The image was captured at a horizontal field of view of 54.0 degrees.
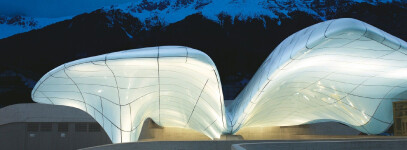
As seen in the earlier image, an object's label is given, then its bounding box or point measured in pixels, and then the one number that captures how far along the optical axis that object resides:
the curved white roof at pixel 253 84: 15.15
